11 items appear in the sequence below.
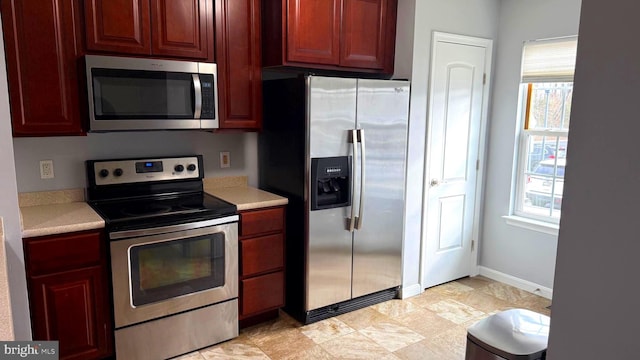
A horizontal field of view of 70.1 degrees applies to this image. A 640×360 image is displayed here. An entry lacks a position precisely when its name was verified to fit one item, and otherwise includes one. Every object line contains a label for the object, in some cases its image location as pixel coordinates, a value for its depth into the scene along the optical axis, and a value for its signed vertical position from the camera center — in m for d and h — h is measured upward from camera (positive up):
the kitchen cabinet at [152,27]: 2.47 +0.51
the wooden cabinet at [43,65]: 2.27 +0.26
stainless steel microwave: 2.47 +0.13
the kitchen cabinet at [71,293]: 2.23 -0.89
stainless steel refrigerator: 2.97 -0.41
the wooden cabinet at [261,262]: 2.91 -0.94
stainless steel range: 2.47 -0.80
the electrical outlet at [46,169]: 2.70 -0.31
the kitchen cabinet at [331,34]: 2.95 +0.58
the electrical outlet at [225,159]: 3.34 -0.30
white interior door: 3.56 -0.25
